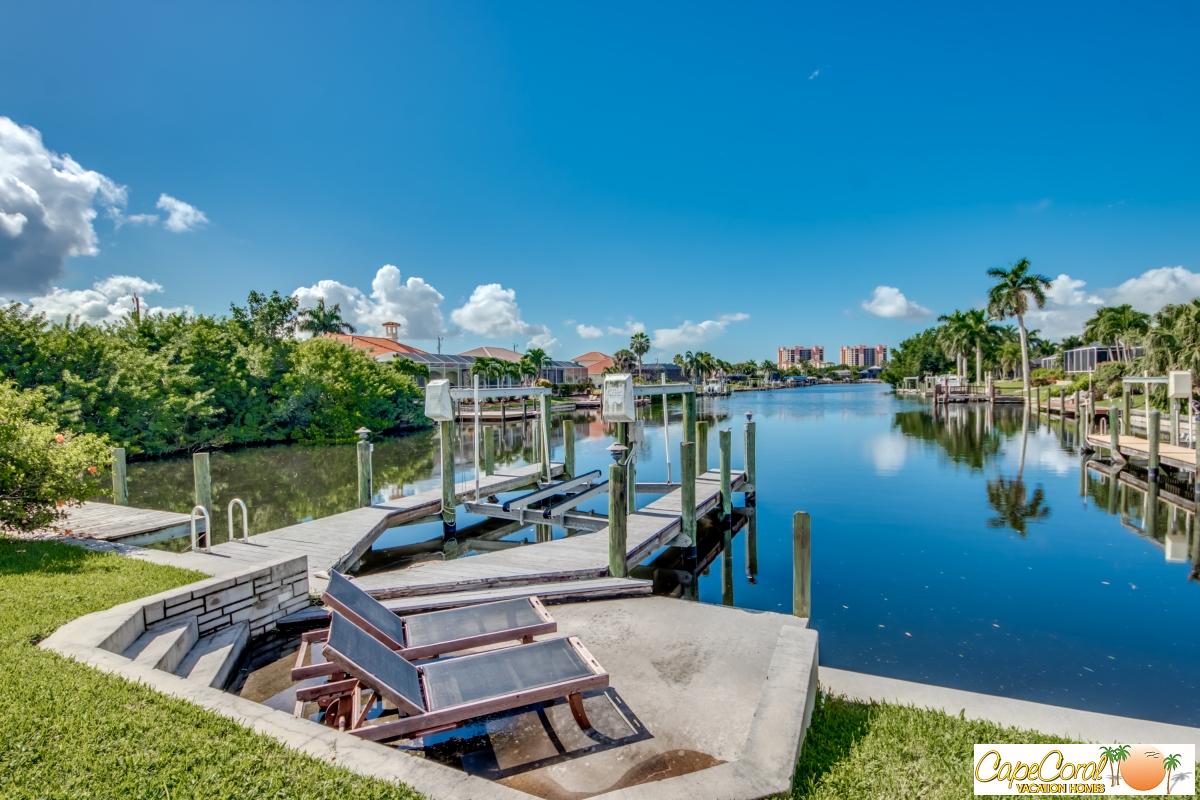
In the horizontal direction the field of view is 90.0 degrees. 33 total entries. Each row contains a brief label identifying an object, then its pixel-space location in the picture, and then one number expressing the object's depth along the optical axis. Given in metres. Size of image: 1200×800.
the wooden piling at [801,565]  6.64
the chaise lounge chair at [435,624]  4.78
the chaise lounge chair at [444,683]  3.75
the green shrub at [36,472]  8.05
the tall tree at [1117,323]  55.06
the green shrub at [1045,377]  65.88
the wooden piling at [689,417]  13.16
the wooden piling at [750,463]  15.52
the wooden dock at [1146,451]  16.47
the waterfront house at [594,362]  106.12
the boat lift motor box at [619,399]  11.17
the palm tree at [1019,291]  52.56
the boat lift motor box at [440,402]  12.30
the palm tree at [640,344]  96.25
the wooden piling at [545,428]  16.47
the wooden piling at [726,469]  13.16
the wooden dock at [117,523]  9.84
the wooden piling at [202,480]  10.36
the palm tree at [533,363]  74.00
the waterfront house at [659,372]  106.82
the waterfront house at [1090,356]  56.16
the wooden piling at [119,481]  12.65
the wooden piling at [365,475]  12.37
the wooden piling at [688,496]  10.44
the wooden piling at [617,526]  7.71
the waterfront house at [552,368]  79.50
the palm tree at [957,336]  66.38
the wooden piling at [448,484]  12.31
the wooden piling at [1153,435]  16.98
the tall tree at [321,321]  66.38
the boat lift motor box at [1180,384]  18.34
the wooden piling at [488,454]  16.58
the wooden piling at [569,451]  16.91
